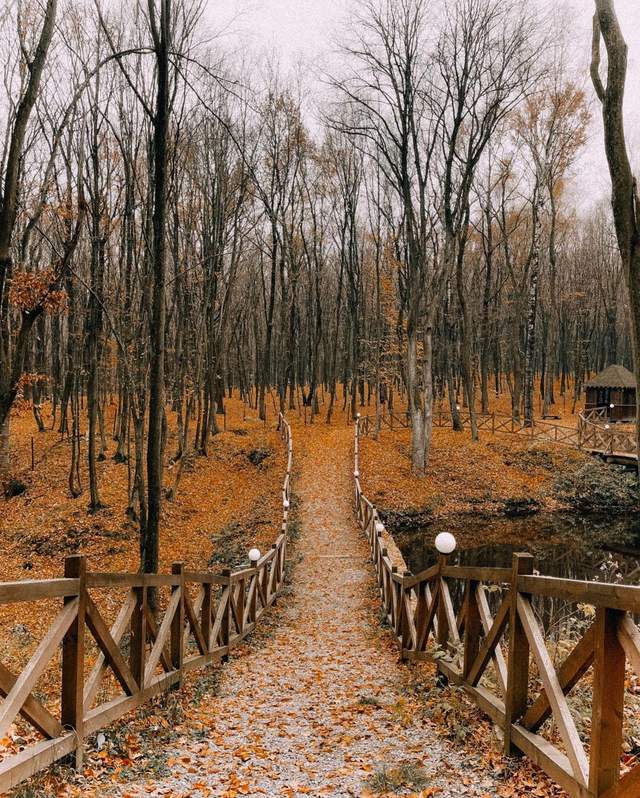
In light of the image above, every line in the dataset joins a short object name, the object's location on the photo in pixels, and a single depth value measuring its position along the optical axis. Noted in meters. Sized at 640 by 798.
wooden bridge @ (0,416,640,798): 2.46
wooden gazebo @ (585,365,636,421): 31.50
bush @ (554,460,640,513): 21.67
